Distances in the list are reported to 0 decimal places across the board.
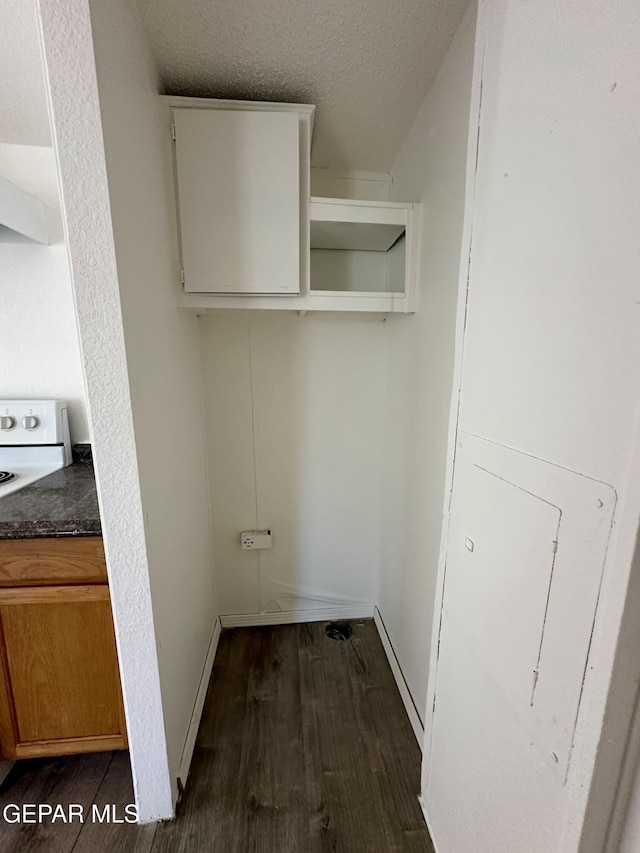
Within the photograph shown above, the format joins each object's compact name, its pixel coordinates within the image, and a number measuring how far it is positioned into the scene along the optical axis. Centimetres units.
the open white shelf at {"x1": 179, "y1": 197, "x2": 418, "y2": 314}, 130
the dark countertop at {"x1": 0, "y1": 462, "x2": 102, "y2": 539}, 97
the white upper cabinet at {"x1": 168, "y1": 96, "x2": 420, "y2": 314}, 116
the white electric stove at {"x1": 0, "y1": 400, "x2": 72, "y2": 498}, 143
